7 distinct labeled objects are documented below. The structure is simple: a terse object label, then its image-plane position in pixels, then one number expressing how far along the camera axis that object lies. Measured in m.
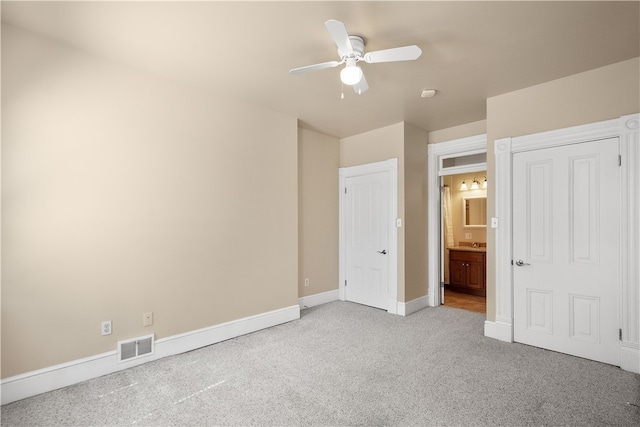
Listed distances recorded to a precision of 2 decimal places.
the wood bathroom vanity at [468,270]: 5.43
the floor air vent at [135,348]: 2.76
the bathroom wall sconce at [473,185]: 6.03
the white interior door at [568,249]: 2.83
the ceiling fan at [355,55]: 2.13
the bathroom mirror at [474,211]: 6.04
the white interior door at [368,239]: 4.66
